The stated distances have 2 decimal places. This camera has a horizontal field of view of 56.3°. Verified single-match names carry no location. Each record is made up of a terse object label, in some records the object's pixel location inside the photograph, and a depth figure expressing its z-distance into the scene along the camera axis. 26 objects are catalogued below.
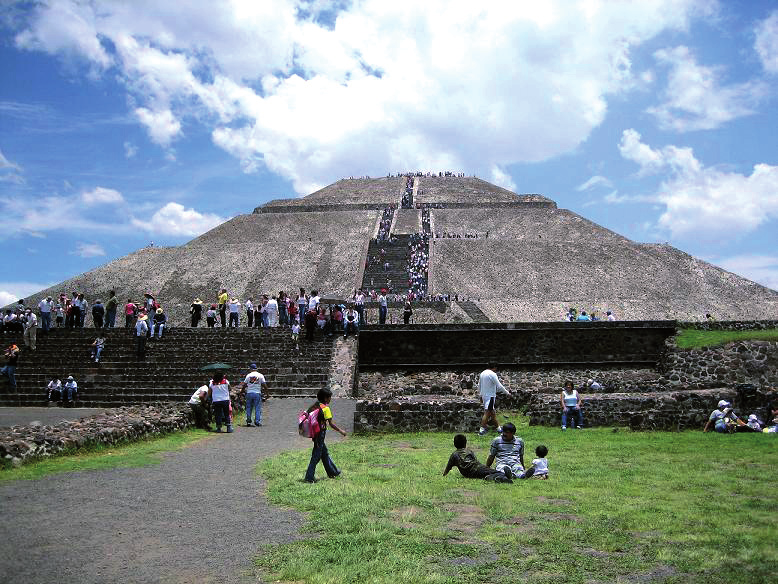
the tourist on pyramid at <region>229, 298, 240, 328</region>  25.56
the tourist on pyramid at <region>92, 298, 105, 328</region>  25.62
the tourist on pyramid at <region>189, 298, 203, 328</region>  26.00
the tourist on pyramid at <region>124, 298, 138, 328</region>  24.66
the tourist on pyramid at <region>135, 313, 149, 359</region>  21.91
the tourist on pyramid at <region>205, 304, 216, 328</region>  25.72
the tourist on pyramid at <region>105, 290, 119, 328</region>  25.42
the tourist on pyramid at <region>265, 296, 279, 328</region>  25.08
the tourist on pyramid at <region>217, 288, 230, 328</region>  26.42
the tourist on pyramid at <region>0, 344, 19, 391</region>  20.33
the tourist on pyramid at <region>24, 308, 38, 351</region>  22.88
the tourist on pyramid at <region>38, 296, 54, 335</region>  24.62
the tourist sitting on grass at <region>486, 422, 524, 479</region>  8.84
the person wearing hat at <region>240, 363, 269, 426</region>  14.62
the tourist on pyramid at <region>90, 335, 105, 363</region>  21.92
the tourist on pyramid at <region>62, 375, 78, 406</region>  19.34
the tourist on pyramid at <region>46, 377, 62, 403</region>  19.30
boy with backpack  8.34
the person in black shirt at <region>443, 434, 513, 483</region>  8.45
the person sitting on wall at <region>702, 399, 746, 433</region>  12.59
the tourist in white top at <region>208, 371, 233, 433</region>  13.80
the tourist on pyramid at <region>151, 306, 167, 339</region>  23.73
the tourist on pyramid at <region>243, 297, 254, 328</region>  26.81
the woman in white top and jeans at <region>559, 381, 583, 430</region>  13.70
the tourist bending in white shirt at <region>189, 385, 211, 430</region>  14.27
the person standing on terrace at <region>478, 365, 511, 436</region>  12.85
